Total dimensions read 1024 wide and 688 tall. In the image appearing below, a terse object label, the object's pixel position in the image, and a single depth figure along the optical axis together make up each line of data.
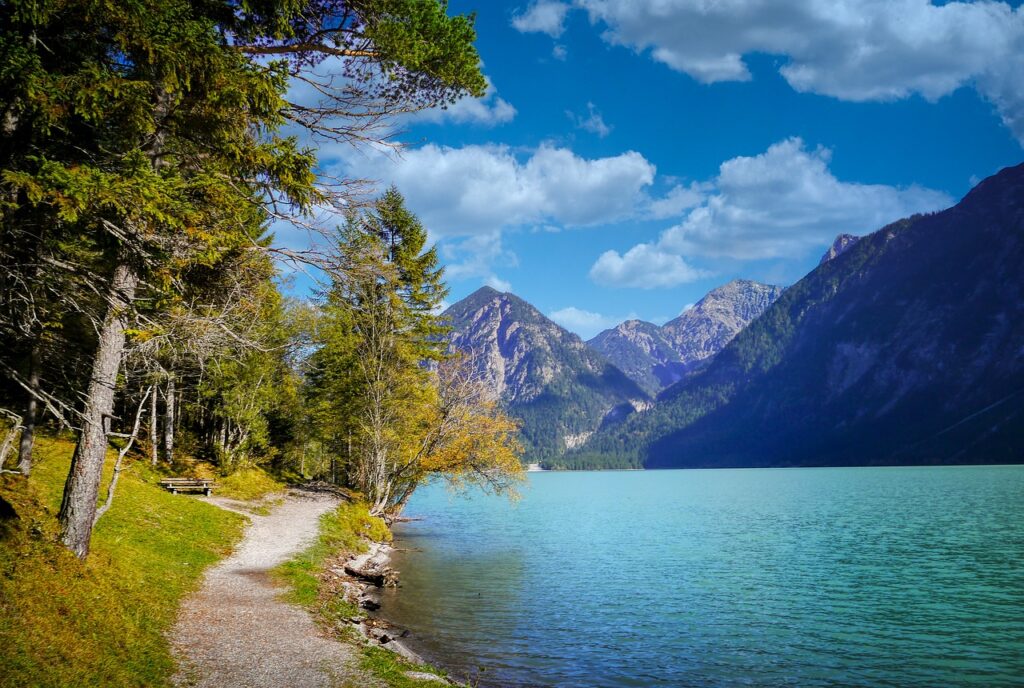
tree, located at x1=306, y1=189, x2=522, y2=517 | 37.91
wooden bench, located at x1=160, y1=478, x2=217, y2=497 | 31.23
